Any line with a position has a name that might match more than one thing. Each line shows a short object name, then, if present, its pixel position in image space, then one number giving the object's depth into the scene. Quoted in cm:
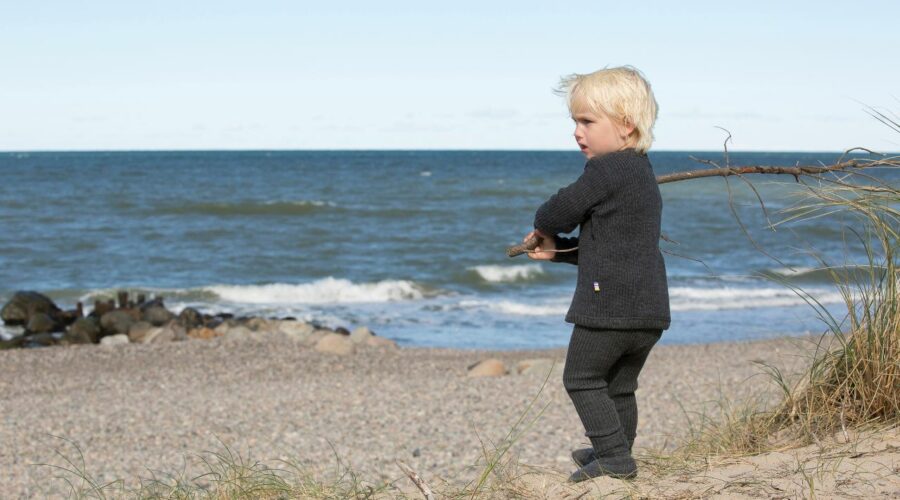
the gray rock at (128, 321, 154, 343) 1295
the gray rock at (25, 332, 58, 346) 1277
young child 307
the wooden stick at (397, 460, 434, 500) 281
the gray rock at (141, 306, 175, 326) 1384
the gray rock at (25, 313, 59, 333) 1370
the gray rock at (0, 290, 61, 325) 1428
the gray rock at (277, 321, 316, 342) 1249
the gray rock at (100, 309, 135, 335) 1334
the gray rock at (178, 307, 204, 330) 1358
